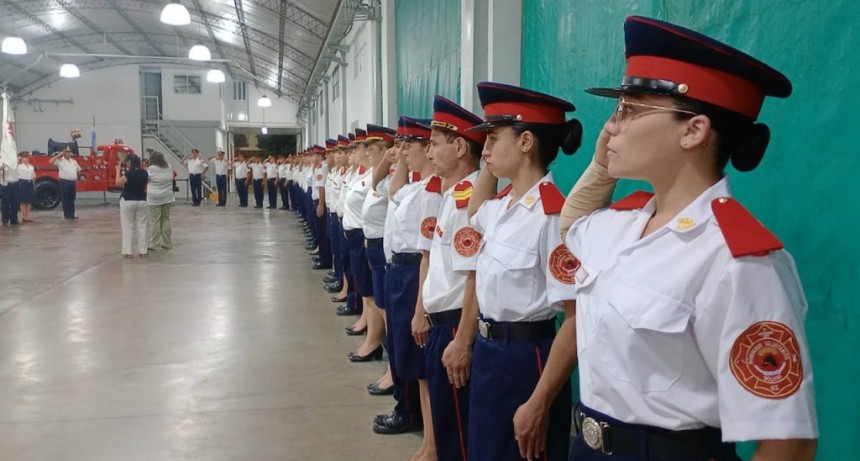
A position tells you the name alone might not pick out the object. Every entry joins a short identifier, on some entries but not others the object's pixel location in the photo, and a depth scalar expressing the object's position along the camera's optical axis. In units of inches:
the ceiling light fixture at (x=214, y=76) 598.5
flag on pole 517.6
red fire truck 667.4
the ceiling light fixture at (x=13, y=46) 421.1
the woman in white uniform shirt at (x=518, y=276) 73.2
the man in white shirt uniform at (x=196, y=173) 752.3
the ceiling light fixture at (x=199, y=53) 454.0
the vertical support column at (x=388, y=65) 325.1
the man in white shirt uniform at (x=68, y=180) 582.6
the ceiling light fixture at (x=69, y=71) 579.8
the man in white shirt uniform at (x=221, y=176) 781.3
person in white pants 349.7
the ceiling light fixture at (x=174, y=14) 335.0
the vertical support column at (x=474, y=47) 167.2
